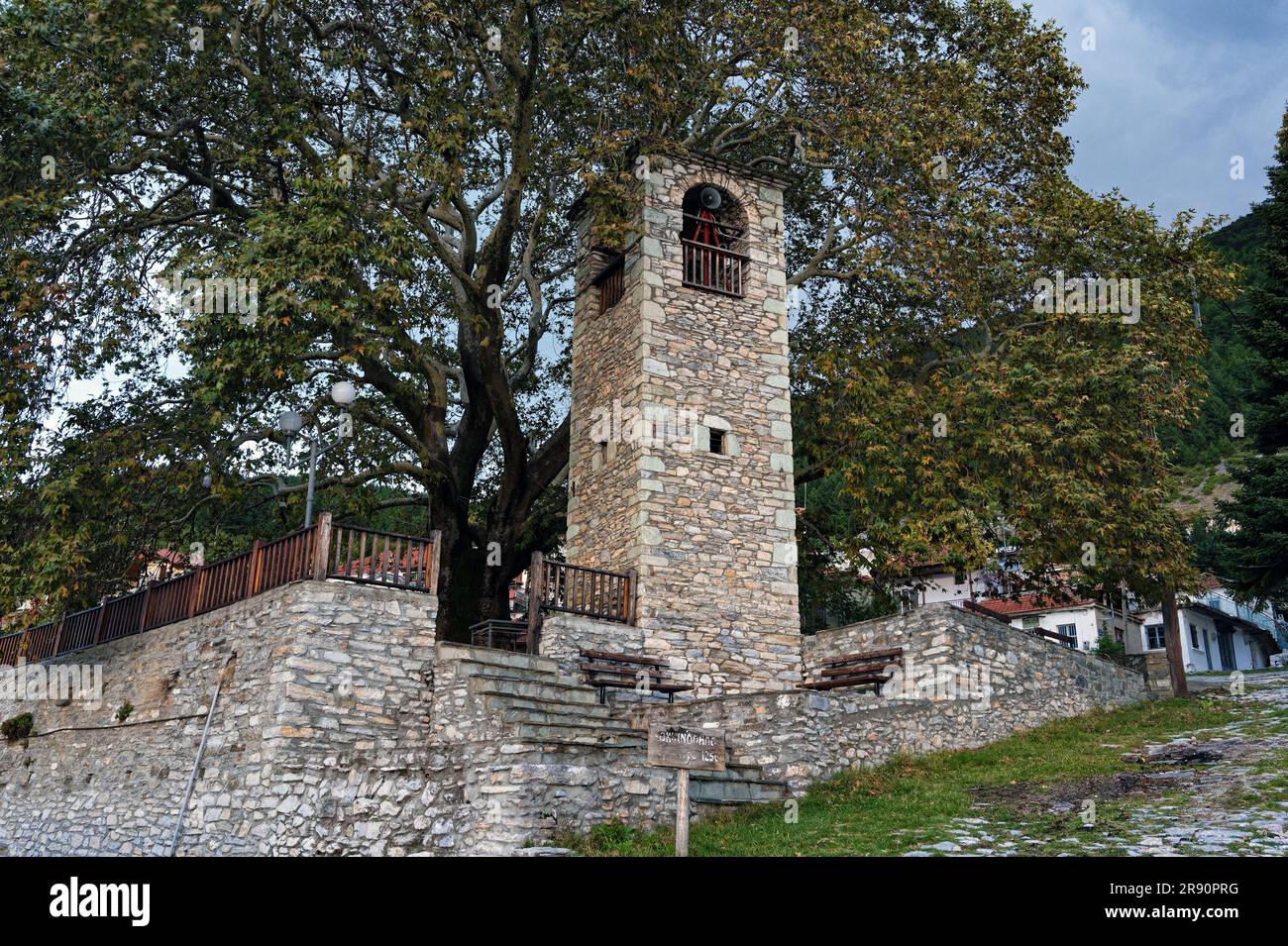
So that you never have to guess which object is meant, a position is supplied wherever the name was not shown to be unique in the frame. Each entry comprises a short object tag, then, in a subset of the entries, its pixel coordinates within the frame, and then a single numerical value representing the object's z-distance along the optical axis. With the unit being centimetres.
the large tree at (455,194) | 1423
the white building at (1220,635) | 3631
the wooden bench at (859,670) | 1520
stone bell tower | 1557
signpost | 929
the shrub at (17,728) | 1750
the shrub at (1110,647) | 2789
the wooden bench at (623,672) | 1393
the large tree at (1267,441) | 2022
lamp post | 1282
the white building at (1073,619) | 3533
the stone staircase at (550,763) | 1059
